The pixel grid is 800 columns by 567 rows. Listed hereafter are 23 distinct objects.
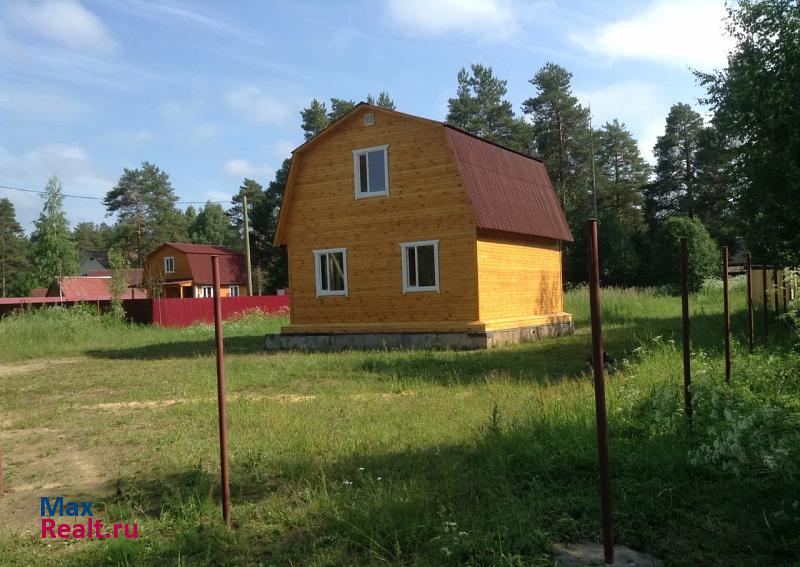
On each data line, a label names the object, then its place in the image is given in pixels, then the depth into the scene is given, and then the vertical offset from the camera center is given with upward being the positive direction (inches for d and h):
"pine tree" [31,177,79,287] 1809.8 +180.5
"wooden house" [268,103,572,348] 641.0 +62.8
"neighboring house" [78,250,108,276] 3154.5 +203.8
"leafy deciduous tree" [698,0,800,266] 507.5 +137.5
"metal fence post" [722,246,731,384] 244.7 -14.3
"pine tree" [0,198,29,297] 2591.0 +220.1
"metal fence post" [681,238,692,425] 195.6 -20.9
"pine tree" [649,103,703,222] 1964.8 +372.9
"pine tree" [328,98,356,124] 2012.6 +613.1
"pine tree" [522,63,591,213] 1872.5 +468.3
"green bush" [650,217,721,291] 1362.0 +64.2
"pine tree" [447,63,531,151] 1796.3 +525.4
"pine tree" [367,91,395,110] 1934.1 +606.6
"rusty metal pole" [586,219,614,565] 128.3 -24.4
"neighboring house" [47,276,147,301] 1939.0 +40.1
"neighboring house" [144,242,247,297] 1851.6 +89.5
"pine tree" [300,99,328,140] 1977.1 +568.5
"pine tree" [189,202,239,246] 3452.3 +397.6
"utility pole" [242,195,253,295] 1296.8 +109.4
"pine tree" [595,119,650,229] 2018.9 +385.2
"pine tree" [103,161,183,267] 2532.0 +379.5
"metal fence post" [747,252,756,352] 311.5 -18.7
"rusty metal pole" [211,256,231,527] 161.8 -37.2
